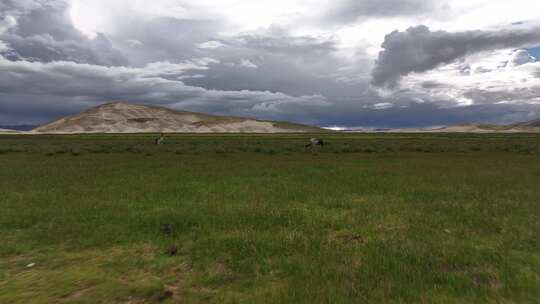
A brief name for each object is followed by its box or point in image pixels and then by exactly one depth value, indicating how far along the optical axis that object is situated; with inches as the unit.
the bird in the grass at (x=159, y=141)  2484.0
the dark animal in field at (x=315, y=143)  2203.5
